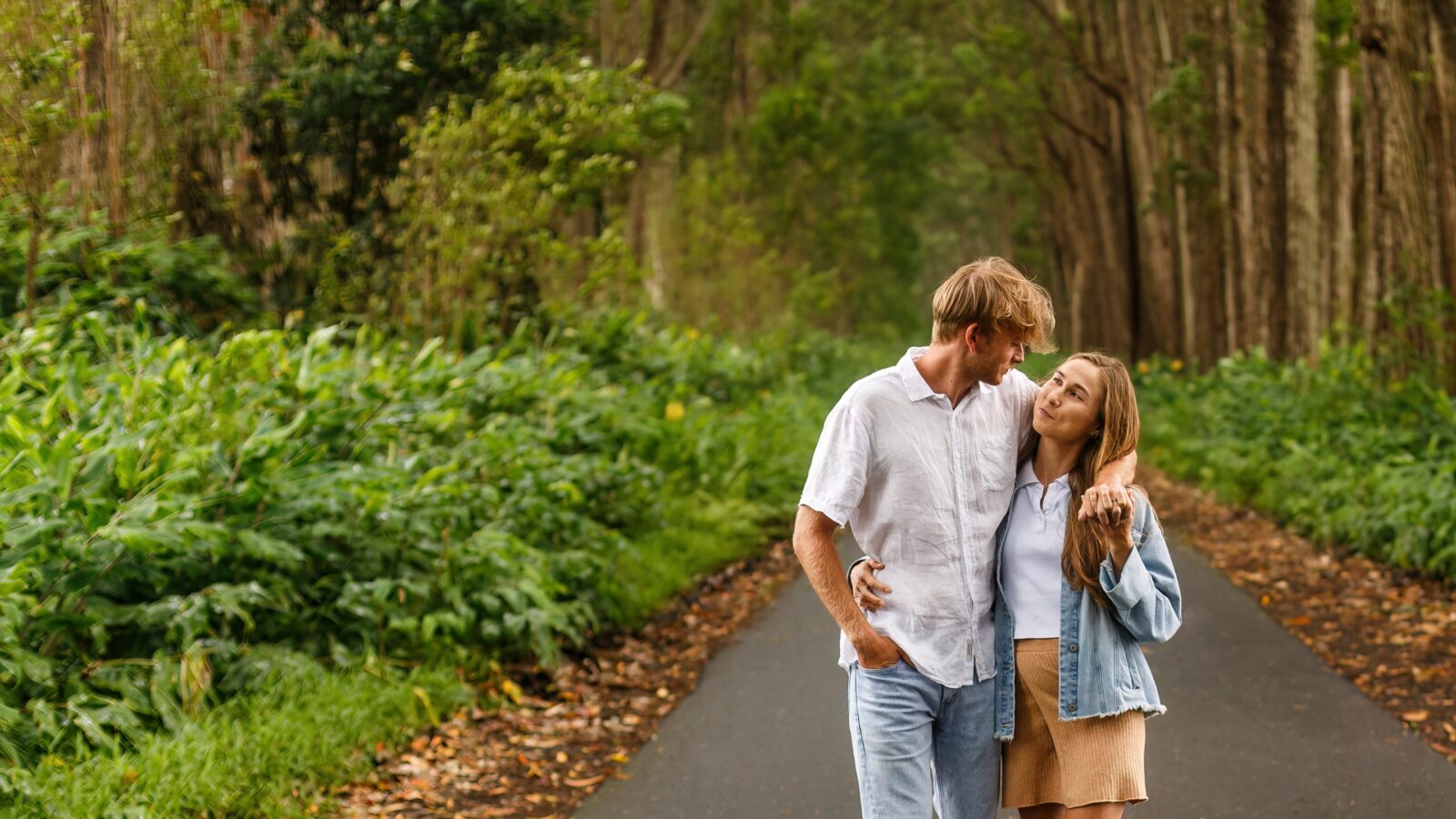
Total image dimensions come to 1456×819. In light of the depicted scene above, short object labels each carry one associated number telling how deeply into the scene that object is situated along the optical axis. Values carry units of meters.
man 6.21
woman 6.13
